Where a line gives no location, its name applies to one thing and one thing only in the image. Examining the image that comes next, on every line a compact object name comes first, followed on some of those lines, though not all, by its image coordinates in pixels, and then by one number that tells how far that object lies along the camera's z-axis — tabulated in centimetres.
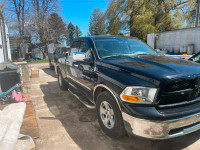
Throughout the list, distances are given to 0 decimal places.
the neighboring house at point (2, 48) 897
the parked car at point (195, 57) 466
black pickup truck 196
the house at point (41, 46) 2452
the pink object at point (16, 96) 408
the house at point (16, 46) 2060
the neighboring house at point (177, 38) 1191
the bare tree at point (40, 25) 1805
